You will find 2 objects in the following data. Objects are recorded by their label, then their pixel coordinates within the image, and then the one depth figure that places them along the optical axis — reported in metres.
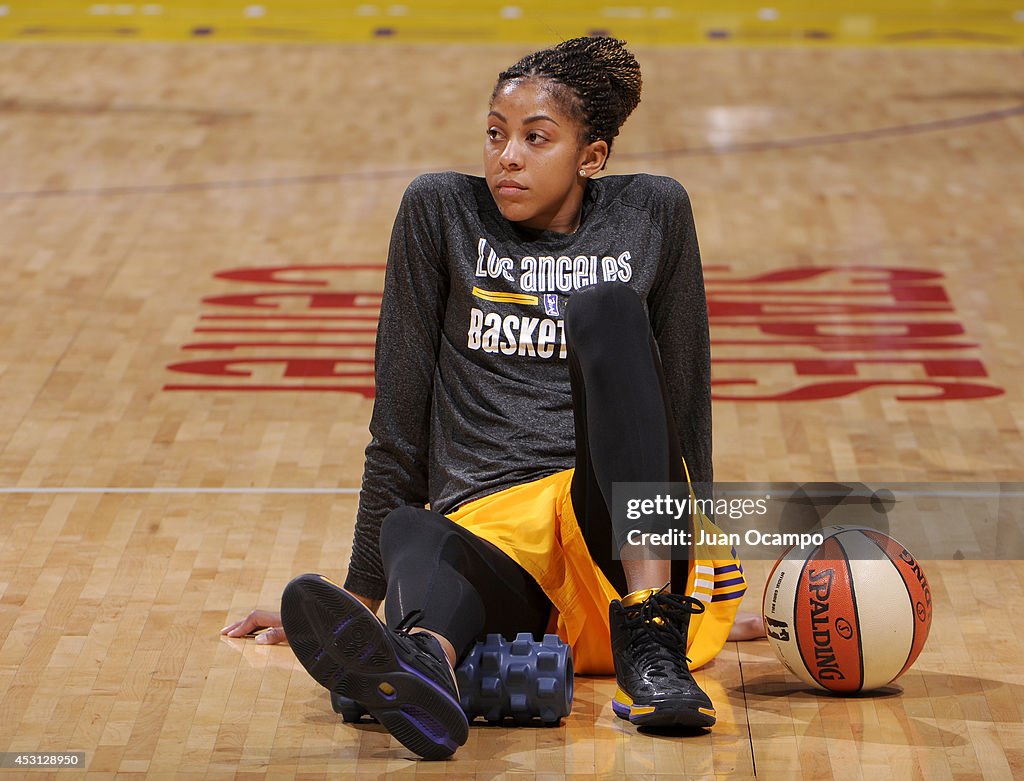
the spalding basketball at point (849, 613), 5.34
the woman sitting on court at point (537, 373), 5.10
